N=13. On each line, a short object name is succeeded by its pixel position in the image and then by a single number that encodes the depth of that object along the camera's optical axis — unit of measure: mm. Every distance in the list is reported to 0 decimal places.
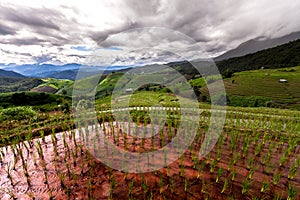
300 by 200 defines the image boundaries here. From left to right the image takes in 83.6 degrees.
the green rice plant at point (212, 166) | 5540
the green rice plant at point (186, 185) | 4670
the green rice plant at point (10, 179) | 5032
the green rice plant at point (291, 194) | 4012
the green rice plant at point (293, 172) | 5366
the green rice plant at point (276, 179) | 4945
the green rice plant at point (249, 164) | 5697
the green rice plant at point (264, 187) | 4672
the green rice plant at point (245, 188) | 4573
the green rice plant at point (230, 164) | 5668
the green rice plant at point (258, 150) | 6762
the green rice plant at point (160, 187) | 4605
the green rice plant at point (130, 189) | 4516
